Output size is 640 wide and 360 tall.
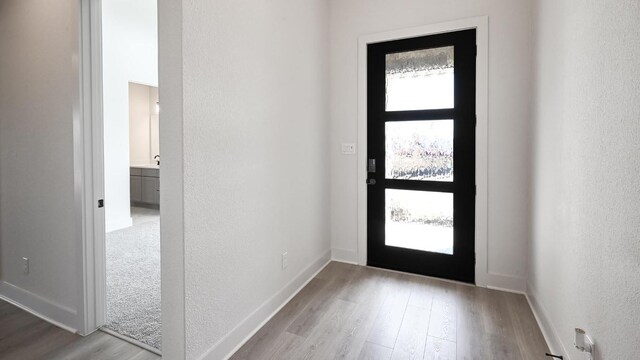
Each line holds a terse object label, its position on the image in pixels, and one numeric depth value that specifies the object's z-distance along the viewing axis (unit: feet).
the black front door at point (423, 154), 8.89
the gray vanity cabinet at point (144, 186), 19.85
